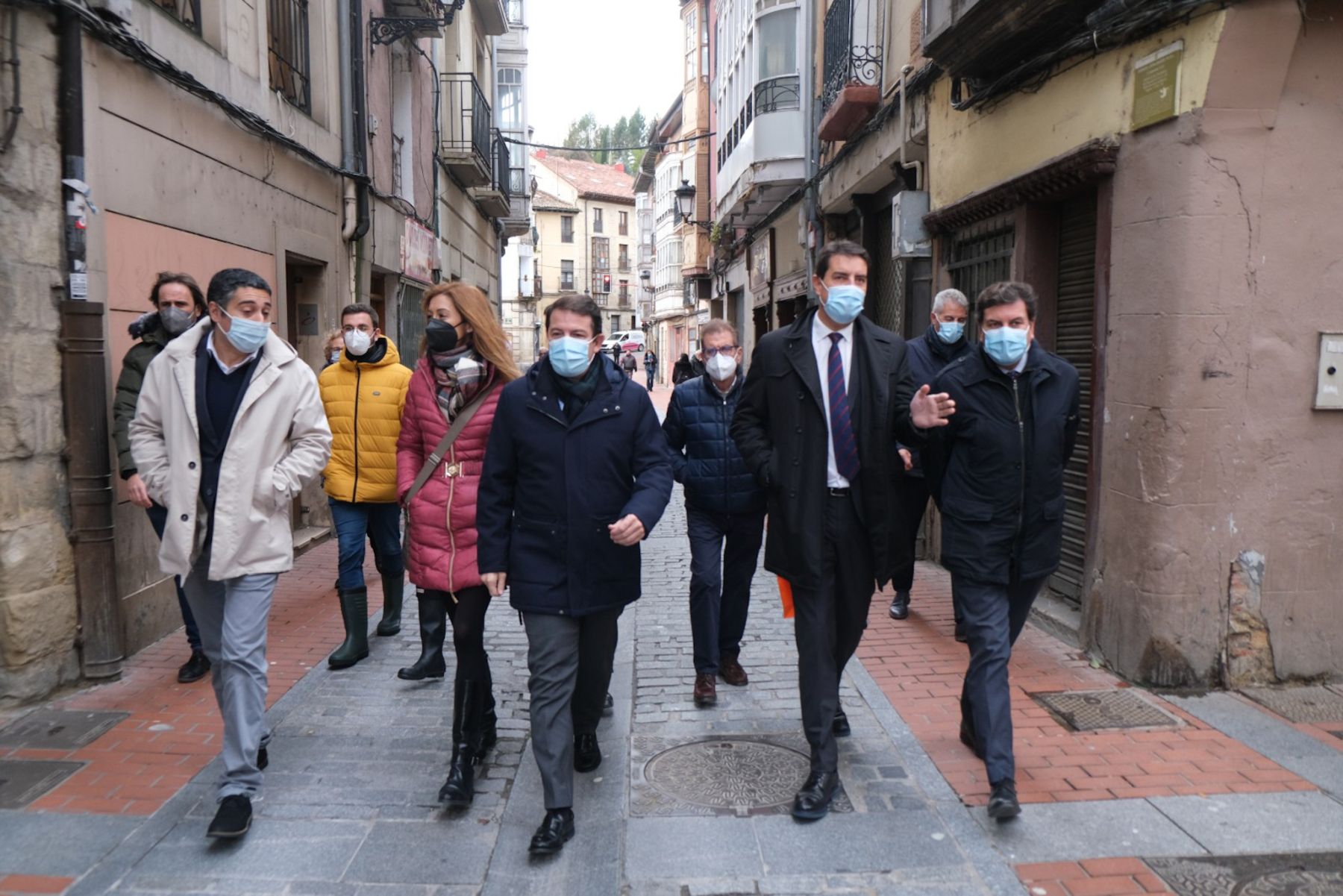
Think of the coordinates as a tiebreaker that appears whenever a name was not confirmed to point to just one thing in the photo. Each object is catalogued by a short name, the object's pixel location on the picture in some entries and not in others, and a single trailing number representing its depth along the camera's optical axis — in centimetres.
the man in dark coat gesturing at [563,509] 358
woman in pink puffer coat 402
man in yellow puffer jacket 558
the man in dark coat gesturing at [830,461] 380
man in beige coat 369
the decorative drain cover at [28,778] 388
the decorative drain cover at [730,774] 395
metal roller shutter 622
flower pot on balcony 977
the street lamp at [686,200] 2133
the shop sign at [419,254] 1282
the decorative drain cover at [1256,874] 323
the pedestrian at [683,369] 1427
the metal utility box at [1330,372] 502
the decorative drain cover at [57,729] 446
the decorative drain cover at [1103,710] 468
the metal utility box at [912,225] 845
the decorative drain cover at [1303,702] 477
